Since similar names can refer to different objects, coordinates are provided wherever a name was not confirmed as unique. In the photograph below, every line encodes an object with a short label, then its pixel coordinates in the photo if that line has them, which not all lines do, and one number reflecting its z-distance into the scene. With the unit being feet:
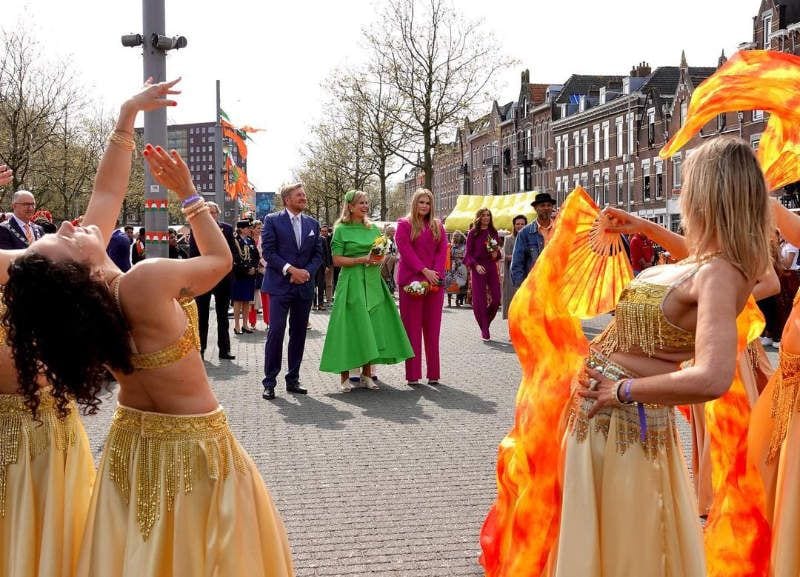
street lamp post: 31.07
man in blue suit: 30.40
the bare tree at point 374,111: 124.77
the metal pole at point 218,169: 82.58
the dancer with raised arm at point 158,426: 8.39
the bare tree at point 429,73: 122.42
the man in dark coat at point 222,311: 40.86
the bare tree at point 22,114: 92.79
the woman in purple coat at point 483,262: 45.65
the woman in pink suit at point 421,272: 32.22
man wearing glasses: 29.43
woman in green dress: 31.35
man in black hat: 39.70
